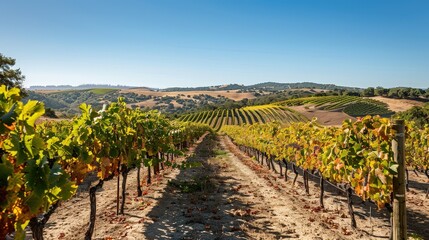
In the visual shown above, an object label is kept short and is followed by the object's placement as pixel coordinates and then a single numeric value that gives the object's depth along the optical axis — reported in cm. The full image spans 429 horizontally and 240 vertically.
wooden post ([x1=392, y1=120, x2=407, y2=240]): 488
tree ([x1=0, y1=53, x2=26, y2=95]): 4420
